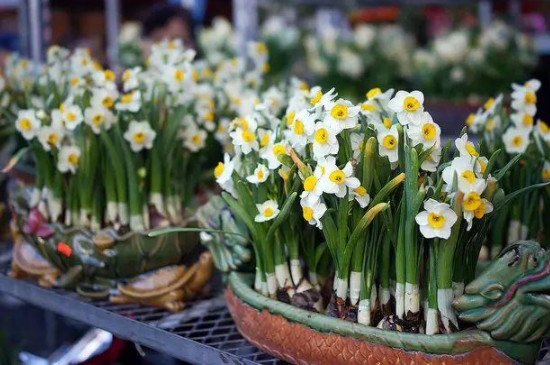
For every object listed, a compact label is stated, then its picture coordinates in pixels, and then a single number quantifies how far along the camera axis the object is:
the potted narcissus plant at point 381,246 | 1.02
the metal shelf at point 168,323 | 1.22
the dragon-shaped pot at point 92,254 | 1.49
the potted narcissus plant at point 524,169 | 1.37
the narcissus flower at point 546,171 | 1.38
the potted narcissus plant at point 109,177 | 1.51
